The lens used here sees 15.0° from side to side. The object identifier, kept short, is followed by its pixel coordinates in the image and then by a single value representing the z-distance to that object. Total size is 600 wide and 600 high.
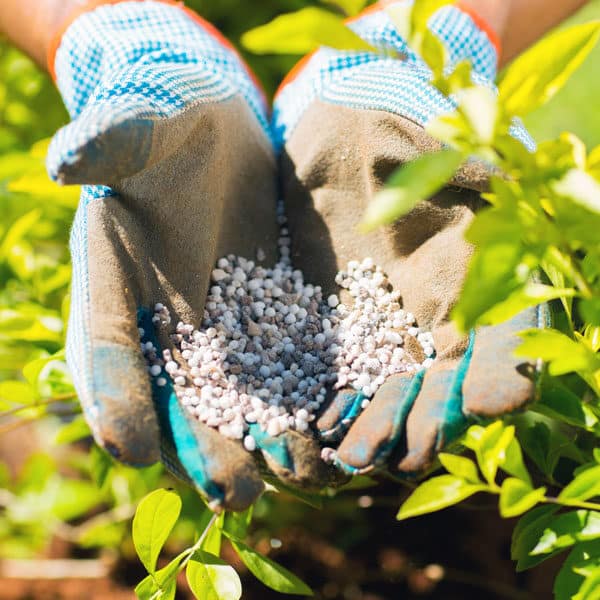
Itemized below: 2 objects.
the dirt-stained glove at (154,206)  0.85
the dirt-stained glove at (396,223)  0.86
